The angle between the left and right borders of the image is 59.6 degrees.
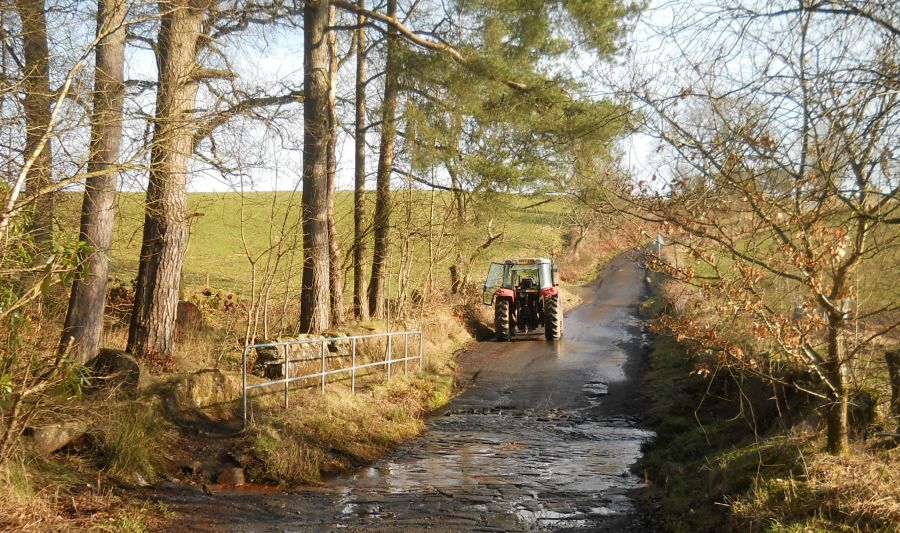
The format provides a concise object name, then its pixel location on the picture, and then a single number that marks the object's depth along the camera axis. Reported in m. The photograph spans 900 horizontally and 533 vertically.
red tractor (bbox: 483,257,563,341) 21.62
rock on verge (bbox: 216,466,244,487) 8.44
